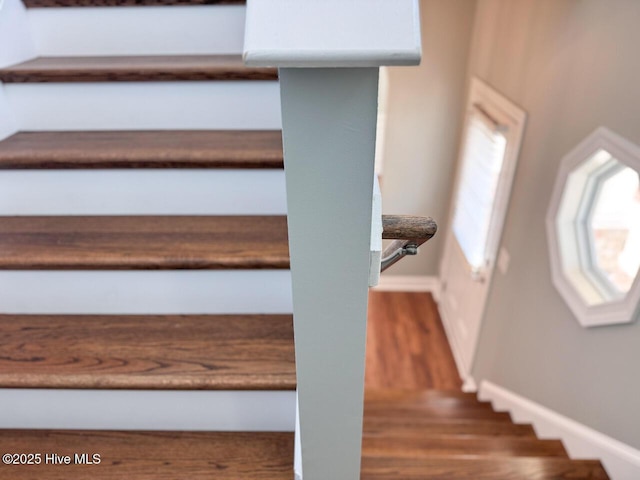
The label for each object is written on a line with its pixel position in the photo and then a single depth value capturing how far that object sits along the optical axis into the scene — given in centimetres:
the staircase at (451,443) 171
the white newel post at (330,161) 50
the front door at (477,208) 295
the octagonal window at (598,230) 181
